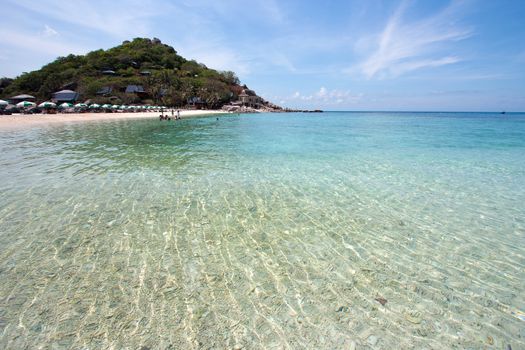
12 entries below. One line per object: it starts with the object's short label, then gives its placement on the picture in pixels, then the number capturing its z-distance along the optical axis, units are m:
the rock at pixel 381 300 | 3.29
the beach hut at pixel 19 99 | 60.39
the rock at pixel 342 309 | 3.18
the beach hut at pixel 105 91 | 75.44
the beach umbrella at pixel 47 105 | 46.00
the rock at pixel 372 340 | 2.74
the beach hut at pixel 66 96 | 73.00
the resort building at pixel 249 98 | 118.44
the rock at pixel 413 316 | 3.02
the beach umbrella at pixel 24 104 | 44.38
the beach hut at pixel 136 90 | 81.11
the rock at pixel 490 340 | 2.77
